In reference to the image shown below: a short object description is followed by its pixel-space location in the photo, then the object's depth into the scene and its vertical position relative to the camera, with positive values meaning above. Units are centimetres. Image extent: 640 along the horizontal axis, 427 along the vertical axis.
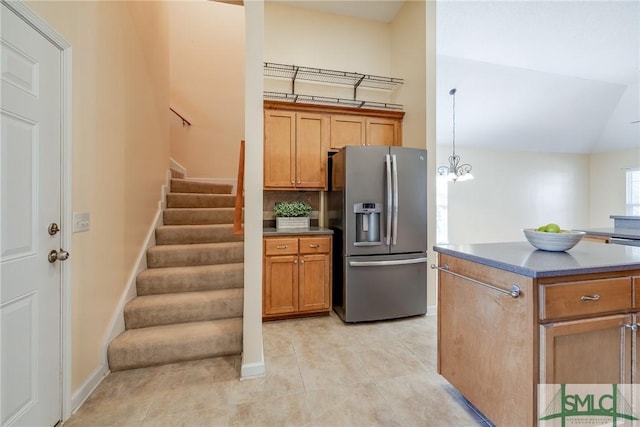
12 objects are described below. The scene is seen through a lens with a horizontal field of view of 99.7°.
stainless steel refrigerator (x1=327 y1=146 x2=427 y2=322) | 281 -20
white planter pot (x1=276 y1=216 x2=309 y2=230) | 317 -11
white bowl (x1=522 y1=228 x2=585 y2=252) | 146 -14
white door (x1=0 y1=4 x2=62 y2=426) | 120 -6
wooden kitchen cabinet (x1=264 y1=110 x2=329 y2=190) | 317 +76
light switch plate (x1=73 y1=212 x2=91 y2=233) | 162 -6
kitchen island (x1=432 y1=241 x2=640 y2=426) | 119 -52
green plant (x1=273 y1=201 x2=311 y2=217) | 319 +4
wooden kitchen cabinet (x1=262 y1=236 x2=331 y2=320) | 285 -69
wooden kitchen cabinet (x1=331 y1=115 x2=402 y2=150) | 336 +104
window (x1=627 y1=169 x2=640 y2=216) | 628 +52
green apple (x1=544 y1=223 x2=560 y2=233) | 154 -9
